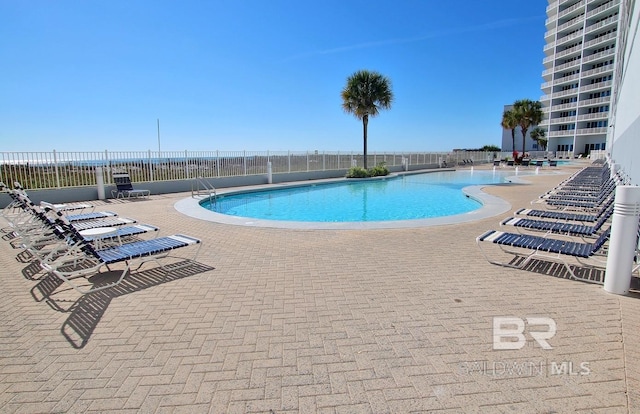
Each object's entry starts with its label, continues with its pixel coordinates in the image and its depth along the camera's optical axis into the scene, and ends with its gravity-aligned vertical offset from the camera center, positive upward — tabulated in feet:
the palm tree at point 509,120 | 149.40 +17.45
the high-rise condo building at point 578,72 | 176.45 +48.55
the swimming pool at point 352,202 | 40.83 -5.81
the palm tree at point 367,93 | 77.92 +15.45
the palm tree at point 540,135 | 214.90 +15.51
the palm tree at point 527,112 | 145.18 +20.05
